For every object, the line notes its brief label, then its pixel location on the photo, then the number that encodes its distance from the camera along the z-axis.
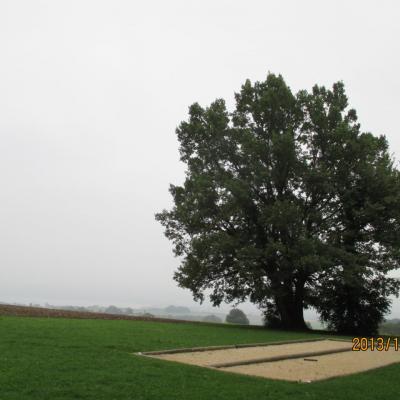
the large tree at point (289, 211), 25.52
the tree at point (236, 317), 42.34
